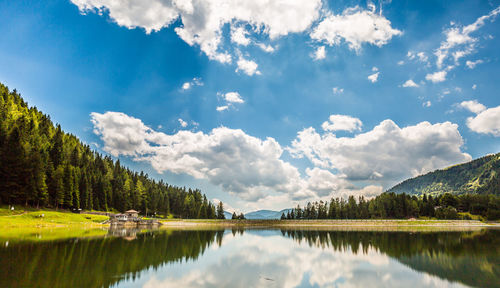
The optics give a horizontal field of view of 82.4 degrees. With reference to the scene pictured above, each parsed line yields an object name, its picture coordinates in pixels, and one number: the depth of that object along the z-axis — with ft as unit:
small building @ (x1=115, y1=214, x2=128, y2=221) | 357.73
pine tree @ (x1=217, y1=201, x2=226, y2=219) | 583.25
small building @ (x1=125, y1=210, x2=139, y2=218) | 392.55
